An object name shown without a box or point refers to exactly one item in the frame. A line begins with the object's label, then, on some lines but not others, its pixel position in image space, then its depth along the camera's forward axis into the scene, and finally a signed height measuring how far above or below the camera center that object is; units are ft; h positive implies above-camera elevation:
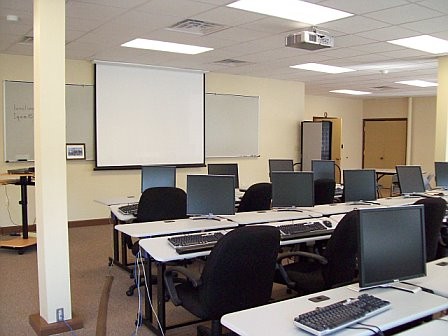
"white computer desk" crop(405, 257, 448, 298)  7.48 -2.46
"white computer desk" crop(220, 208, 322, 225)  13.35 -2.36
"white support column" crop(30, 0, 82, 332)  10.69 -0.37
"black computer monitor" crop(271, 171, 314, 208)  14.87 -1.70
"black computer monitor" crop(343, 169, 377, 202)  16.59 -1.66
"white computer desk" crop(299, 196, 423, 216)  15.07 -2.36
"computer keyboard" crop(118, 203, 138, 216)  14.70 -2.36
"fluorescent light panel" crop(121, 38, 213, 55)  19.43 +4.24
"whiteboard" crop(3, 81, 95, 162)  21.68 +1.09
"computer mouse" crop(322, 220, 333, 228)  12.63 -2.35
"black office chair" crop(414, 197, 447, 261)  11.95 -2.06
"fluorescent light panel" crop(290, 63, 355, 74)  25.24 +4.30
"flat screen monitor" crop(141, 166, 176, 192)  16.72 -1.38
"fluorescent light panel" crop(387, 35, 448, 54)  18.40 +4.28
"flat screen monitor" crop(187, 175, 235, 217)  13.21 -1.66
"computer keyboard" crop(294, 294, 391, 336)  5.70 -2.36
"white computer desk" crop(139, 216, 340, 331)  9.50 -2.50
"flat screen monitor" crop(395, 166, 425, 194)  19.24 -1.62
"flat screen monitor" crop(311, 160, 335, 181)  21.07 -1.30
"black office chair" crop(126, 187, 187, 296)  14.16 -2.14
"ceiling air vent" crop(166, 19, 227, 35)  16.09 +4.22
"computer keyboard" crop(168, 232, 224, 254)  9.75 -2.33
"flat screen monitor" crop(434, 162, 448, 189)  21.16 -1.50
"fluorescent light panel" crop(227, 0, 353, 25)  13.84 +4.26
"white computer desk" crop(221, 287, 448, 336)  5.82 -2.46
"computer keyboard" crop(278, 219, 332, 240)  11.48 -2.37
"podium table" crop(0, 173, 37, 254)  18.47 -2.98
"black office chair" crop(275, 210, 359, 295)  9.82 -2.79
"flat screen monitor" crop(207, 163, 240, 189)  20.77 -1.34
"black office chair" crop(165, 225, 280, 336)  8.32 -2.59
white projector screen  24.04 +1.36
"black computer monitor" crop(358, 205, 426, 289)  7.14 -1.70
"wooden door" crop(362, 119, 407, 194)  42.57 -0.13
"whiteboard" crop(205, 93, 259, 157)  28.30 +1.00
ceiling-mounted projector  15.15 +3.49
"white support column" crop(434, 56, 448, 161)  21.97 +1.39
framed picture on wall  23.31 -0.66
